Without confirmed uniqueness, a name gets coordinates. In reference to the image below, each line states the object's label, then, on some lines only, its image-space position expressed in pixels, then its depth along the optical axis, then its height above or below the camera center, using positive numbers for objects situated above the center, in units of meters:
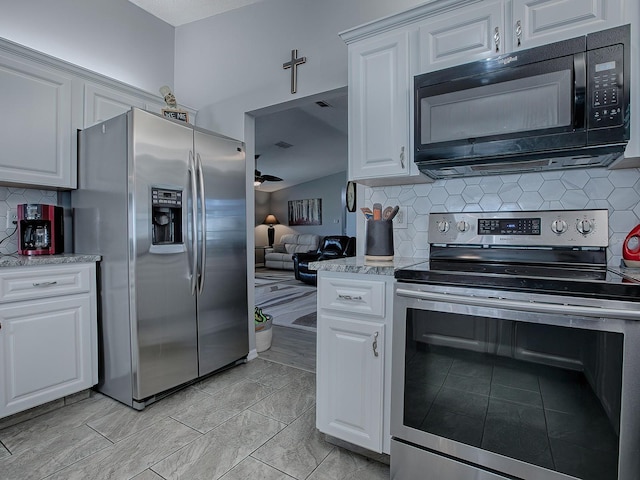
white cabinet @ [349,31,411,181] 1.81 +0.68
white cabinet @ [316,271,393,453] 1.52 -0.60
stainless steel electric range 1.09 -0.48
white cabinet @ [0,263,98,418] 1.86 -0.61
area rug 4.08 -1.07
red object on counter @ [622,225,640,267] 1.42 -0.07
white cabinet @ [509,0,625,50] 1.37 +0.89
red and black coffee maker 2.17 +0.00
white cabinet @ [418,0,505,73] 1.58 +0.94
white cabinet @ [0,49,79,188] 2.04 +0.66
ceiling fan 6.65 +1.04
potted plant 3.06 -0.92
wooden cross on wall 2.51 +1.19
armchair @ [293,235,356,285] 6.86 -0.51
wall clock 3.37 +0.35
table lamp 10.63 +0.12
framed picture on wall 10.01 +0.57
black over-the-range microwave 1.34 +0.53
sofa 9.20 -0.51
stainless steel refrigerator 2.06 -0.10
